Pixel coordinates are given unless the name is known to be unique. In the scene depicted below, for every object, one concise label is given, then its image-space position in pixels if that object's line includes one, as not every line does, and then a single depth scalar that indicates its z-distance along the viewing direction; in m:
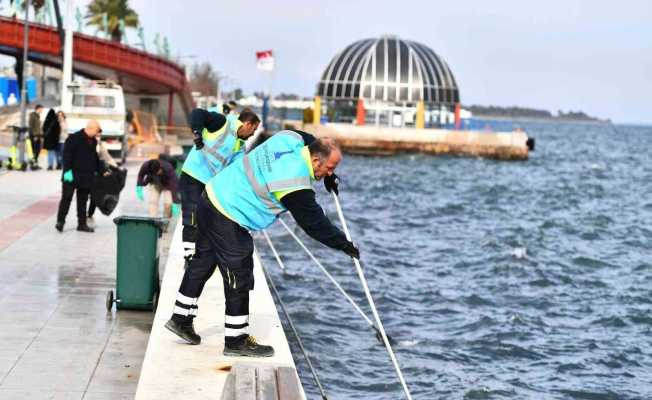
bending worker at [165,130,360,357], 8.18
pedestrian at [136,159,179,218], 17.47
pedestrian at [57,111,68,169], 29.00
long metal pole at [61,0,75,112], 36.56
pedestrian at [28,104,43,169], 29.66
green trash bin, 11.62
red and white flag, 86.44
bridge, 55.69
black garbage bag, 16.94
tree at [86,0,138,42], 96.94
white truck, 34.47
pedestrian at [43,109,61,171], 28.58
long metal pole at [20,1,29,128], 31.84
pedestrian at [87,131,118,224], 17.37
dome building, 91.94
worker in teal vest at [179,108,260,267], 10.98
